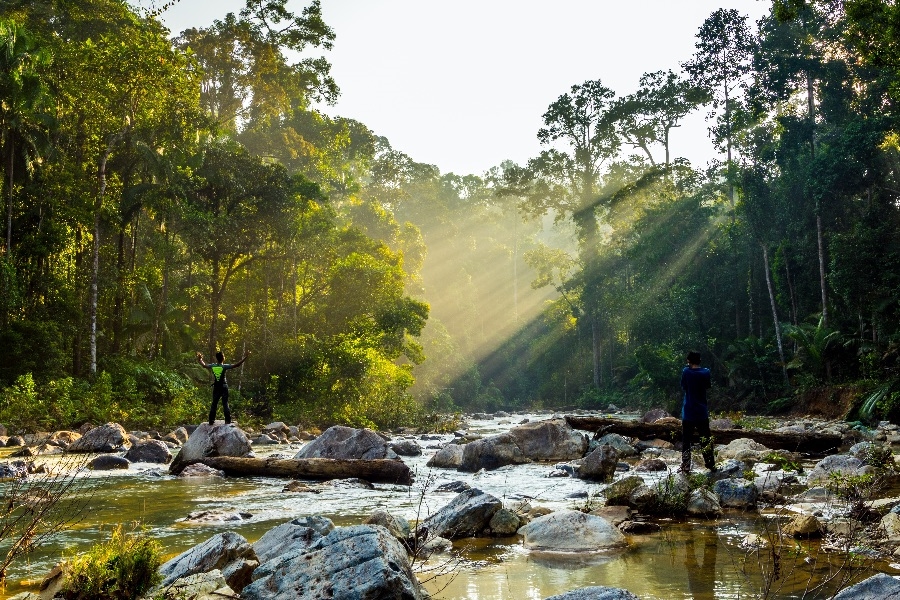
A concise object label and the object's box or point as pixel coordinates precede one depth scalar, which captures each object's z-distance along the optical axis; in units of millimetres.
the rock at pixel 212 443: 12234
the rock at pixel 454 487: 9992
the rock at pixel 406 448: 15781
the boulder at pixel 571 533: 6238
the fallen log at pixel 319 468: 10695
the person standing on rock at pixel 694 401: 9820
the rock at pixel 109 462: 12117
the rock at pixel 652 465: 11234
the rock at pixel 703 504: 7496
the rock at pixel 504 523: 6941
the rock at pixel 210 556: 4863
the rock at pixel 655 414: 27450
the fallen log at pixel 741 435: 13227
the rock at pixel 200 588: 4027
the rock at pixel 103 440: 14305
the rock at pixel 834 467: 9172
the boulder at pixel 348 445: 12750
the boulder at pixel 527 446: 12930
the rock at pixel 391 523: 6137
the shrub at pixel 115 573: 4145
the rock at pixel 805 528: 6105
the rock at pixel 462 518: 6806
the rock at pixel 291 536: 5156
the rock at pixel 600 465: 11039
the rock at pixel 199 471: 11518
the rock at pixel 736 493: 7879
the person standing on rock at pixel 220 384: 14211
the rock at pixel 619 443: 13570
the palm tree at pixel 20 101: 18906
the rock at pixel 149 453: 13367
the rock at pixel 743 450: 12047
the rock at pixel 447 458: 13367
